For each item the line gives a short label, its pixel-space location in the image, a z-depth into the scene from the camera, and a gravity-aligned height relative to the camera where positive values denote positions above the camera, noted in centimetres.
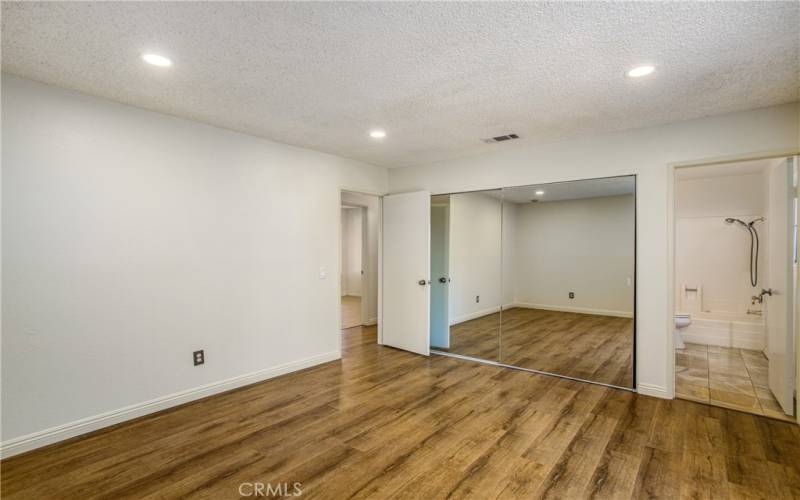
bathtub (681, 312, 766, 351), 481 -117
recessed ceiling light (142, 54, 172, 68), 222 +115
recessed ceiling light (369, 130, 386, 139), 366 +115
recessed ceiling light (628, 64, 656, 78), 233 +114
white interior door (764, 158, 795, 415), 297 -33
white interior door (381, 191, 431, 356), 481 -34
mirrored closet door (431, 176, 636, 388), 398 -41
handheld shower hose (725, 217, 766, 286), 501 -15
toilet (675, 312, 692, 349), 491 -105
